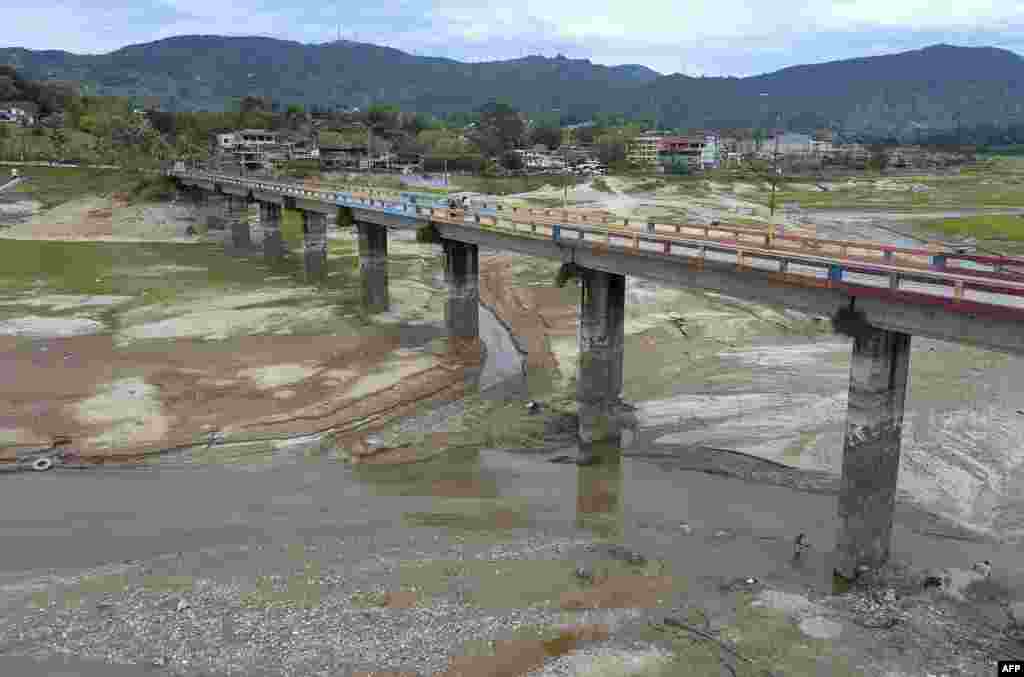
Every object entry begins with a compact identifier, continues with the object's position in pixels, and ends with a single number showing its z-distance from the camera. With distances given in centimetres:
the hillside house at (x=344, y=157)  16688
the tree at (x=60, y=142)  15310
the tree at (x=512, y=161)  17925
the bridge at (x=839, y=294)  1959
